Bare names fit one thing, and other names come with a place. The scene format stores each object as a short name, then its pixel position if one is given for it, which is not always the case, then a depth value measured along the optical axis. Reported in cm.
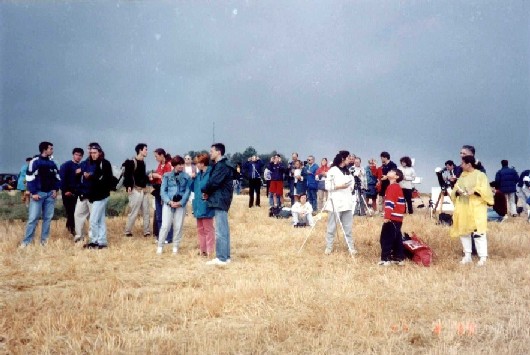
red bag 831
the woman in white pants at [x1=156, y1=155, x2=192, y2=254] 927
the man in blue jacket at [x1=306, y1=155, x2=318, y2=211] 1744
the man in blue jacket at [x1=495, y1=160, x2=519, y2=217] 1611
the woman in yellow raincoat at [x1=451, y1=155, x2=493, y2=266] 822
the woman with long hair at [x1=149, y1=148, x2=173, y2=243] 1059
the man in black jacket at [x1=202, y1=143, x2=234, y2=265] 814
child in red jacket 827
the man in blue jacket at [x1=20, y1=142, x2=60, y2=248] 937
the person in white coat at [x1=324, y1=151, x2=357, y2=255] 916
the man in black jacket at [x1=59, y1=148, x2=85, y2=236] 1053
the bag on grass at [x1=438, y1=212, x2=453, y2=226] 1260
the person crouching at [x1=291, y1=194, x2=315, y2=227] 1359
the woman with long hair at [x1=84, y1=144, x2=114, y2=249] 966
